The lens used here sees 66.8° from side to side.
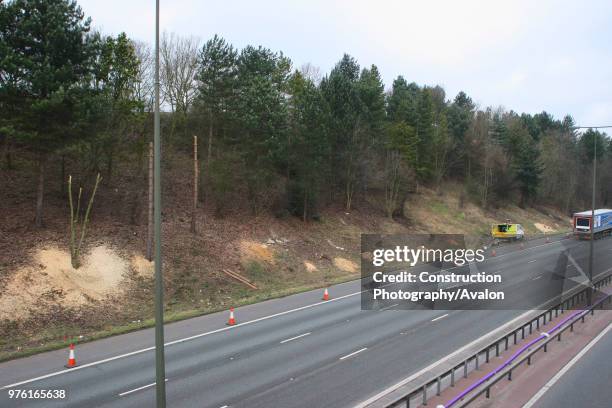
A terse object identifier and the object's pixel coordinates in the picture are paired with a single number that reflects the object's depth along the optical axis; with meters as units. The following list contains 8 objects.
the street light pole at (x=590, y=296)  21.76
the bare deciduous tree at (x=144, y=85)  37.06
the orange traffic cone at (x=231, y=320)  19.42
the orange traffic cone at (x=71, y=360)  14.48
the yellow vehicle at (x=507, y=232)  50.62
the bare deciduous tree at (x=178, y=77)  46.66
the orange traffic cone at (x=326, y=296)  24.03
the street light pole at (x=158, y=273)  7.83
